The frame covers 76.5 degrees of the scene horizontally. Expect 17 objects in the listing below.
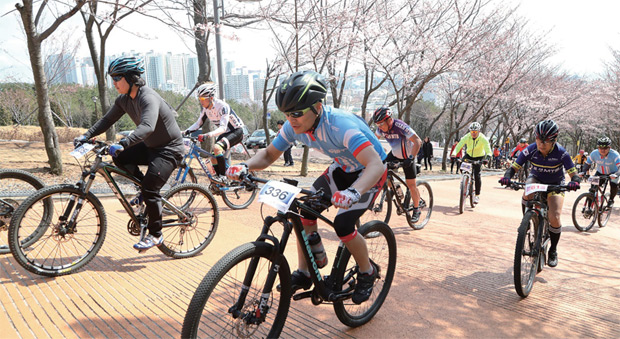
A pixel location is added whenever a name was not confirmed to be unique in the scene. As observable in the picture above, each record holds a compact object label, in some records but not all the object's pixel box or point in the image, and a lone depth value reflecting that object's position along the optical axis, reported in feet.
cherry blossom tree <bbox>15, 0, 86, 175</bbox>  26.94
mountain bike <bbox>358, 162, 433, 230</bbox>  20.38
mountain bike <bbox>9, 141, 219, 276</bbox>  11.94
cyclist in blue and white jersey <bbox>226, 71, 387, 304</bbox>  8.66
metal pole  35.99
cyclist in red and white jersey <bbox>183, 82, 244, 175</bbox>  22.23
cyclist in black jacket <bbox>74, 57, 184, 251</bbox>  12.90
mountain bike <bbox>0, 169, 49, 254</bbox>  13.74
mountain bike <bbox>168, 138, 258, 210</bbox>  20.62
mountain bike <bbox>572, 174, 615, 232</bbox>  26.24
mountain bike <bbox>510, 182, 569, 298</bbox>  12.87
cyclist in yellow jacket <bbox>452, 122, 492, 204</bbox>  29.68
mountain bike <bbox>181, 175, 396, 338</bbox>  7.28
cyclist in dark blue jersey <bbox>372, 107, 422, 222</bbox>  20.16
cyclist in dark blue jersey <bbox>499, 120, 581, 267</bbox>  15.35
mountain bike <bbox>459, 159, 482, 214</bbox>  28.48
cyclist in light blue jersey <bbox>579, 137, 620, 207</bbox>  27.89
